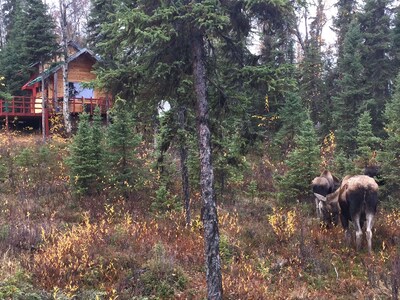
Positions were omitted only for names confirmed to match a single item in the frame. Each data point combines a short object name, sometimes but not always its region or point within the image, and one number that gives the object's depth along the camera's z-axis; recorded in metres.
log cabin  28.09
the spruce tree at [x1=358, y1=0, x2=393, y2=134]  26.91
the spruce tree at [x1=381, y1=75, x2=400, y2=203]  15.27
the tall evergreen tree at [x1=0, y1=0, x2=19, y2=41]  46.98
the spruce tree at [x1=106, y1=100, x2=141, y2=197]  15.80
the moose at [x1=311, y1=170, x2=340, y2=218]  14.39
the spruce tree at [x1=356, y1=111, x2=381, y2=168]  17.70
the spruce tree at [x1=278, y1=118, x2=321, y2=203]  16.27
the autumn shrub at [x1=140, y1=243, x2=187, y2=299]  9.05
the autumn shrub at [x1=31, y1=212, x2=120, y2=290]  8.69
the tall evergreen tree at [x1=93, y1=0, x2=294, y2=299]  7.70
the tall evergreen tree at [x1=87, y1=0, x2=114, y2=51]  27.08
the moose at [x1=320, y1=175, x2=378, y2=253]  11.55
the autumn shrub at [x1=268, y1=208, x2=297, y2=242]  12.48
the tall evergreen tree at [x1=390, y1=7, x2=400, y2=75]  27.56
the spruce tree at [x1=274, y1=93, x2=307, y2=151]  23.52
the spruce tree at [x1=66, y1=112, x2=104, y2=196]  15.63
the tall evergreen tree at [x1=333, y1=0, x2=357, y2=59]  34.94
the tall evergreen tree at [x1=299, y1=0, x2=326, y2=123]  29.57
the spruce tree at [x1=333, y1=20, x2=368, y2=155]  23.55
